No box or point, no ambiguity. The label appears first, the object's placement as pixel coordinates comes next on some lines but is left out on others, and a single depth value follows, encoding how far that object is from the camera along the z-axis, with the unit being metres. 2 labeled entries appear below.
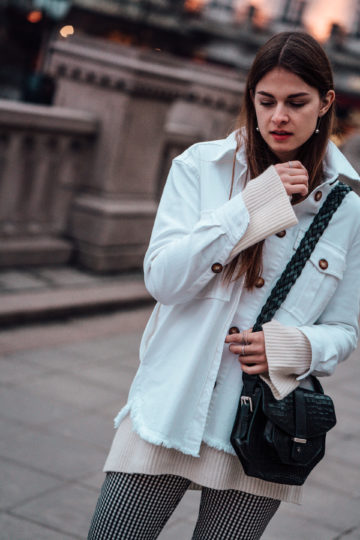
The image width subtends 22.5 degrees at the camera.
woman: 2.06
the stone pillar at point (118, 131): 8.20
